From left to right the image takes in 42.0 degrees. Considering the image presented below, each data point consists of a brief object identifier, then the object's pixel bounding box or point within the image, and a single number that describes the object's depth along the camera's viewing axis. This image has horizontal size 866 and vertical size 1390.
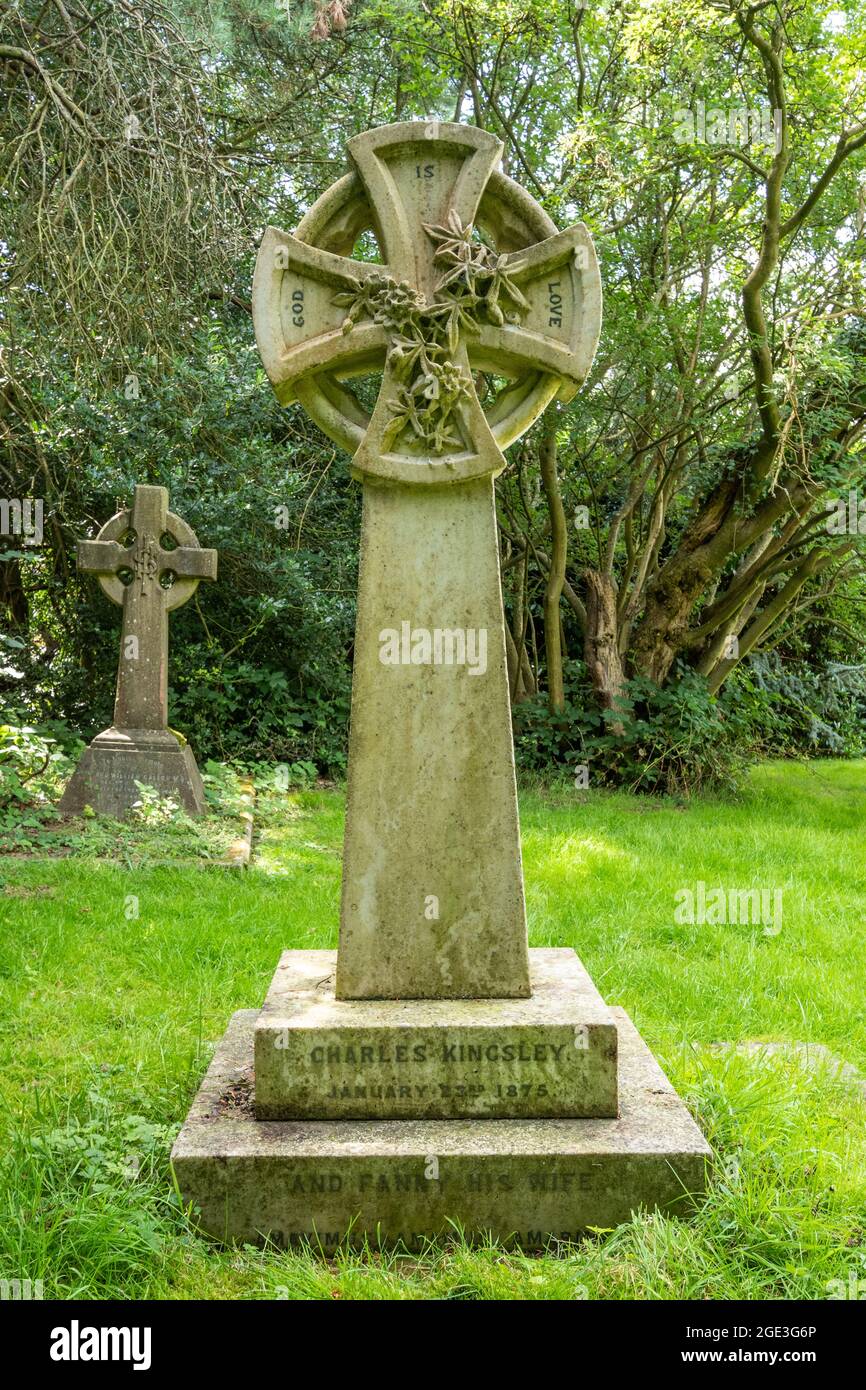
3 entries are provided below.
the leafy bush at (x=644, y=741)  10.80
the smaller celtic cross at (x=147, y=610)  8.20
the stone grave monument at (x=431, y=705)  3.03
